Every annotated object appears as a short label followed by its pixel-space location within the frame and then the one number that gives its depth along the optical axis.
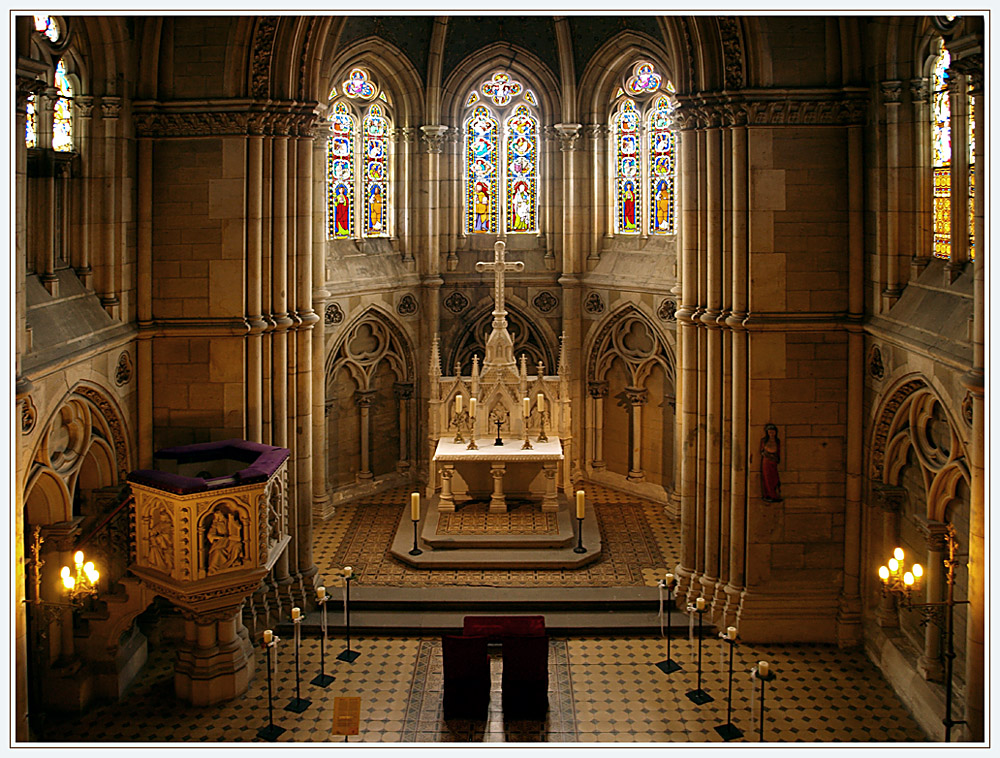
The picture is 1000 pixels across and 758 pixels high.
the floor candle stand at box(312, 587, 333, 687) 16.49
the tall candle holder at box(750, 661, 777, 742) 13.83
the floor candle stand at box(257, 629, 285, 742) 14.91
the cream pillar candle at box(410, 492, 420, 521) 20.58
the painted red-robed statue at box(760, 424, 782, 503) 17.36
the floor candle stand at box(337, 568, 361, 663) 16.91
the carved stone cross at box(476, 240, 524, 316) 23.17
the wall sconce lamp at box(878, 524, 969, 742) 13.15
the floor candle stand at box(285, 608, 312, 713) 15.56
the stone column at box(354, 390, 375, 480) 24.67
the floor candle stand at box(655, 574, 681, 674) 16.92
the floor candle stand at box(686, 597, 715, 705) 15.95
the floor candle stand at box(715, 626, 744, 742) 14.96
